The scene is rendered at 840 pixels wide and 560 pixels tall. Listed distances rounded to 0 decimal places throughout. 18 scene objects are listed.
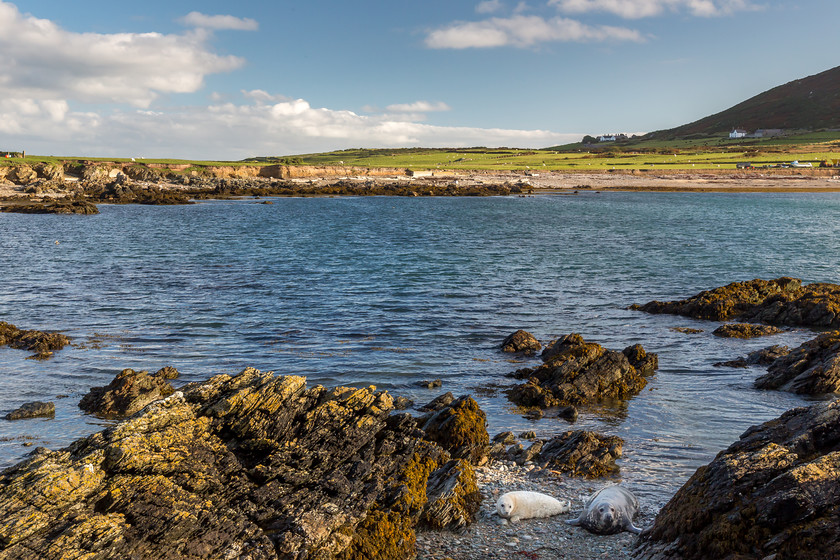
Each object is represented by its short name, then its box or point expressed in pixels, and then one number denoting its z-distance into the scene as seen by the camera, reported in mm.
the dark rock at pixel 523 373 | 19328
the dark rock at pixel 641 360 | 19539
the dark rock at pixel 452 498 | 10023
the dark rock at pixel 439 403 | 15359
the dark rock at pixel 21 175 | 108938
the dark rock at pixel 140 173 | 131250
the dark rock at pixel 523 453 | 12938
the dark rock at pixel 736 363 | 20047
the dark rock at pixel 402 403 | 16191
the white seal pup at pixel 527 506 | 10242
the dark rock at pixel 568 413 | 15773
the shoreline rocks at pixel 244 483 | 7867
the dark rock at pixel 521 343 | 22203
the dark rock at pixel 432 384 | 18402
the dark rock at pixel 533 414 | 15984
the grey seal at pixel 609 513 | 9789
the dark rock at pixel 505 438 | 13922
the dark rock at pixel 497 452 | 13047
